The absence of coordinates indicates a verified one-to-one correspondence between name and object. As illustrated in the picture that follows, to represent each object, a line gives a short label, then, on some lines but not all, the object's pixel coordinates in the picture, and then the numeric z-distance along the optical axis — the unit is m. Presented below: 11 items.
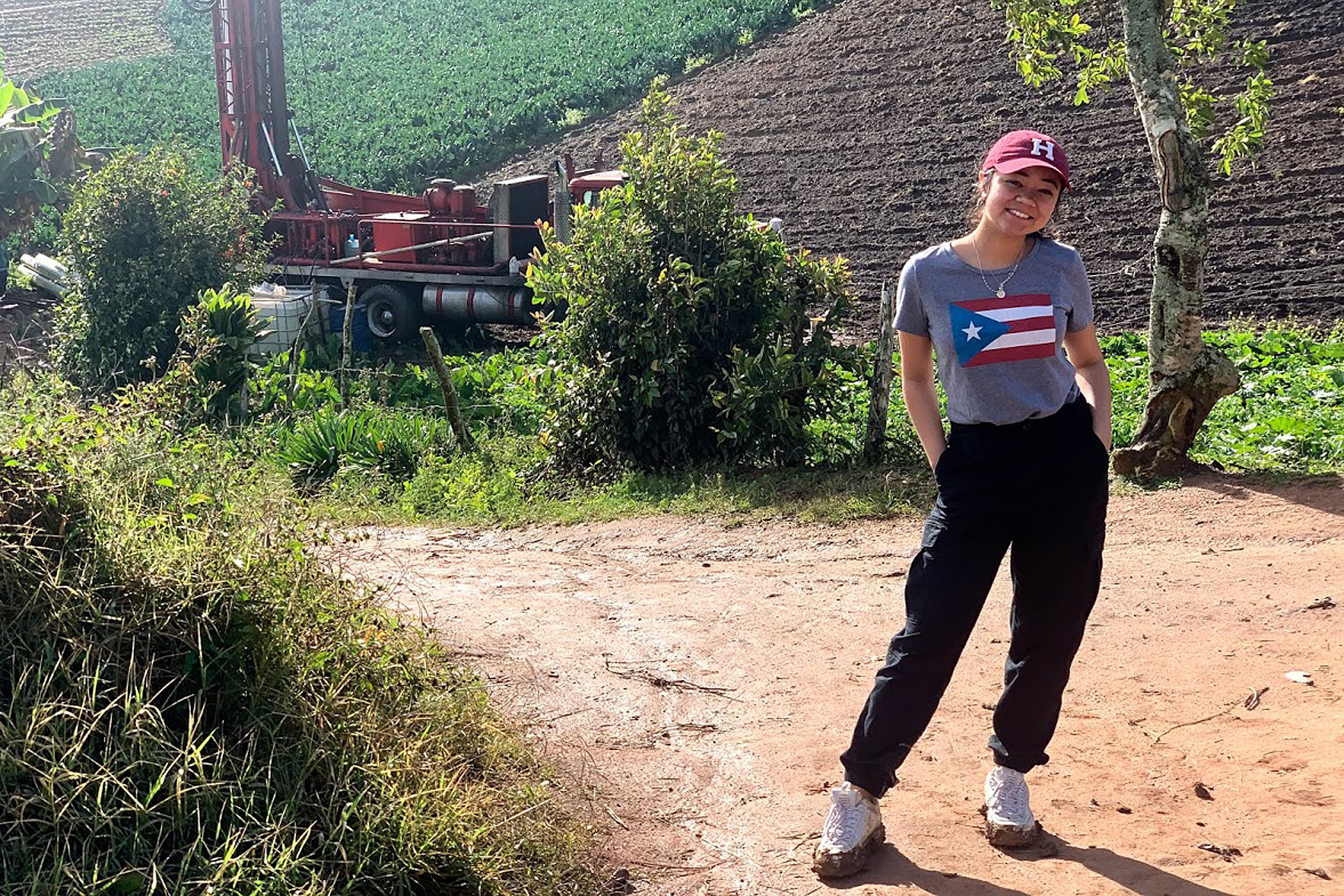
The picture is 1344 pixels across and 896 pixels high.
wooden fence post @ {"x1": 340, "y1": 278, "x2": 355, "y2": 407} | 13.59
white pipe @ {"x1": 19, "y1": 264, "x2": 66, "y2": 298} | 19.45
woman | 3.62
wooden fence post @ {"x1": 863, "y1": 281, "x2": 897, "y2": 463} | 9.77
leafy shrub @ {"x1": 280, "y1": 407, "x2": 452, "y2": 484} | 11.30
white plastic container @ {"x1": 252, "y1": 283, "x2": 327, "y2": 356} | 16.08
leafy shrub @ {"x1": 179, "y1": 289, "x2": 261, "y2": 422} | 12.48
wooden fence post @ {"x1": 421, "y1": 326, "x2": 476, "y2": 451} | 11.48
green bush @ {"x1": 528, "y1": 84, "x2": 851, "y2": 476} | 10.20
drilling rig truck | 17.36
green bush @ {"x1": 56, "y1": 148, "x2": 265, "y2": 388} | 13.77
